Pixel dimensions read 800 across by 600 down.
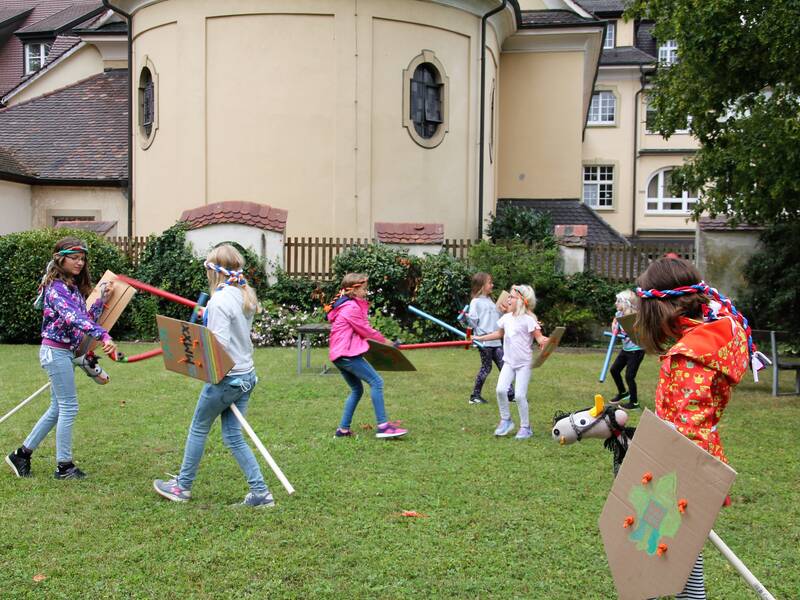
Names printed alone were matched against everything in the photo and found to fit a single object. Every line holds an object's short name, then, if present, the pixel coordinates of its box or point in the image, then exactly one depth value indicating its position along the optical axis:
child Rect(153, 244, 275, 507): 5.91
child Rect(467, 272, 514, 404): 10.91
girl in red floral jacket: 3.58
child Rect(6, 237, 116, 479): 6.63
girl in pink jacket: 8.61
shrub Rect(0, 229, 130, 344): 17.34
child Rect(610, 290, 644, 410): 10.83
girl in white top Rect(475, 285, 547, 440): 8.77
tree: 10.98
